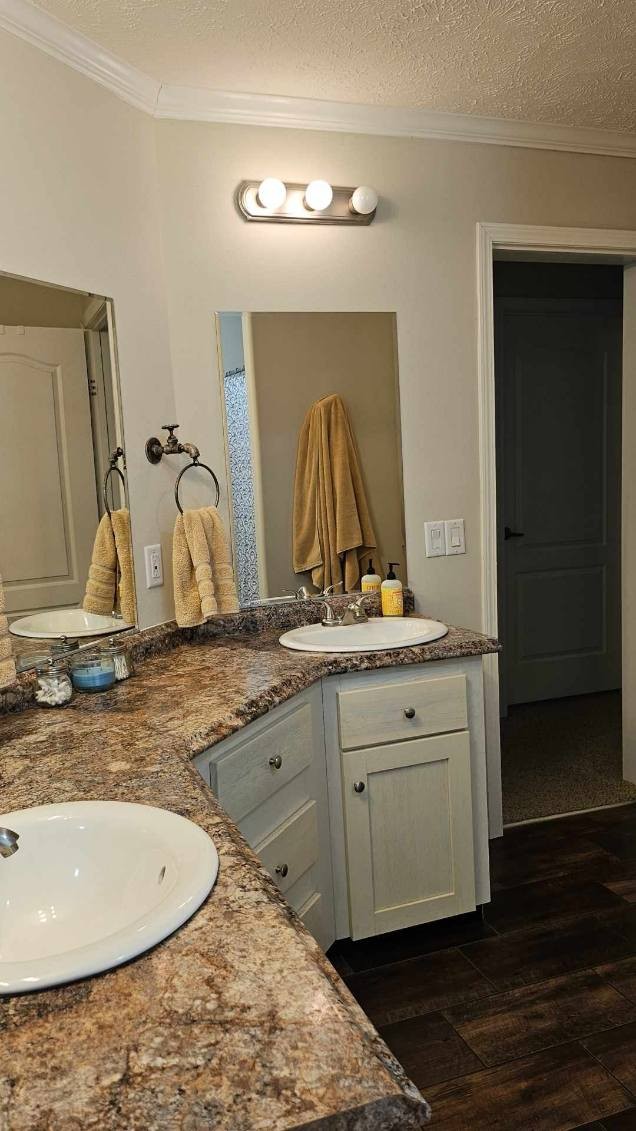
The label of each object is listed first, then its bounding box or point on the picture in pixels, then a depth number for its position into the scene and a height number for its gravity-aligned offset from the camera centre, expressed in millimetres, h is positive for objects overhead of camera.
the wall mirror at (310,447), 2689 +115
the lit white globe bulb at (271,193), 2549 +869
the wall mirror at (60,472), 1938 +55
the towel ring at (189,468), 2590 +62
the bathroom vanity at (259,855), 703 -490
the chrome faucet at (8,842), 1082 -437
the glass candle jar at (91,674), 2045 -431
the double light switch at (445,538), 2961 -211
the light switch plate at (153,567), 2494 -225
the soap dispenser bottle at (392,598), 2785 -384
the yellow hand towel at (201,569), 2463 -234
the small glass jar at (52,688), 1947 -439
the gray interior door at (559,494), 4477 -118
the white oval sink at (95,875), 1032 -491
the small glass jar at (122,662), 2143 -429
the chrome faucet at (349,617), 2678 -423
